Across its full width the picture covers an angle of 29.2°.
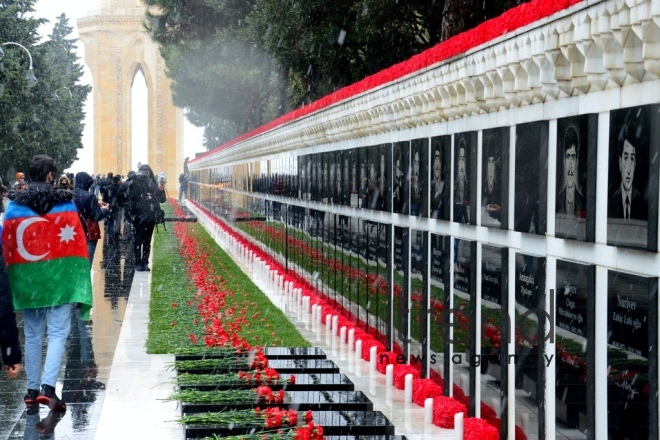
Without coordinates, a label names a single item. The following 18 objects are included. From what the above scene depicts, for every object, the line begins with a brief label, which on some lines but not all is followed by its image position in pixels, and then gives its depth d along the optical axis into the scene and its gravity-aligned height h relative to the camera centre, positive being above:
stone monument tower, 104.25 +5.59
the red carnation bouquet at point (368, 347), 11.73 -1.74
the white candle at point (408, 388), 9.75 -1.76
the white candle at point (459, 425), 8.12 -1.71
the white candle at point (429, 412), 8.85 -1.76
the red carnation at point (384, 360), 11.18 -1.78
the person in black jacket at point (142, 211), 22.11 -0.87
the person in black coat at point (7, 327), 6.81 -0.89
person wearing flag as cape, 9.15 -0.77
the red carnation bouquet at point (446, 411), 8.69 -1.73
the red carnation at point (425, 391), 9.52 -1.74
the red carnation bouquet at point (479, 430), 7.91 -1.70
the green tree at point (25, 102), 43.31 +2.37
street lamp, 34.50 +2.27
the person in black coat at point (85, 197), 17.44 -0.49
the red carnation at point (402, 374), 10.30 -1.75
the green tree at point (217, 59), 38.31 +3.58
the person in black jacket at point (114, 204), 30.20 -1.05
